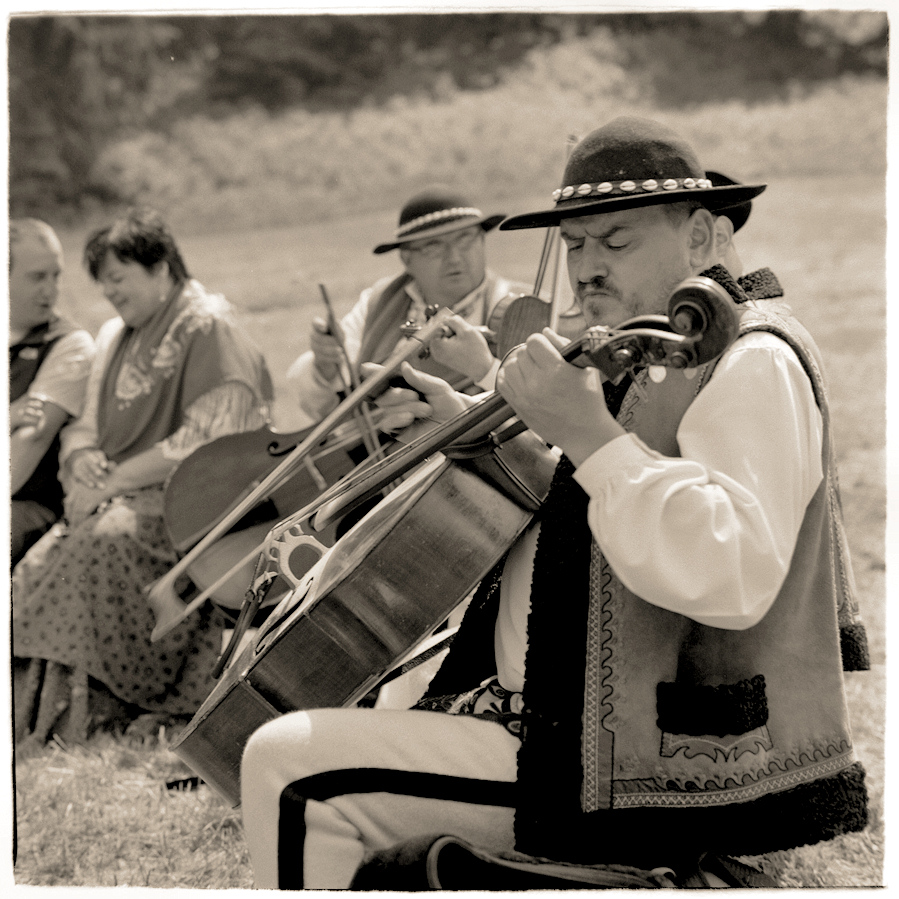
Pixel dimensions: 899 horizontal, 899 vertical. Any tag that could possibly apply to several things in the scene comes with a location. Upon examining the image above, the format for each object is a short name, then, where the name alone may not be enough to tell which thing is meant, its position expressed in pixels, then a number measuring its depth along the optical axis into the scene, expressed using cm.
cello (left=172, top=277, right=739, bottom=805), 312
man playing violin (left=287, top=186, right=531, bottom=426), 473
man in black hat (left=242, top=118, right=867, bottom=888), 295
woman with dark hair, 468
